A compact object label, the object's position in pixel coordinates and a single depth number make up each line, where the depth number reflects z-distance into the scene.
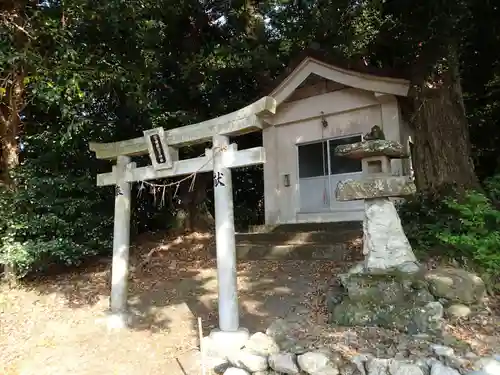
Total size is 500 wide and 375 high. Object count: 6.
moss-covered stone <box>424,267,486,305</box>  5.59
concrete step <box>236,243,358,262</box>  8.02
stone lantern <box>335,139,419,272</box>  5.77
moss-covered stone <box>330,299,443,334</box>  5.12
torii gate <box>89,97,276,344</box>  5.41
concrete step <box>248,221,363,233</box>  9.35
